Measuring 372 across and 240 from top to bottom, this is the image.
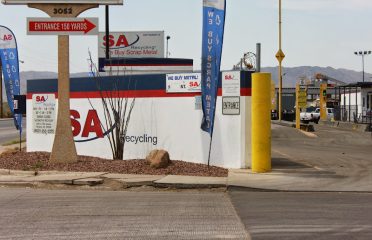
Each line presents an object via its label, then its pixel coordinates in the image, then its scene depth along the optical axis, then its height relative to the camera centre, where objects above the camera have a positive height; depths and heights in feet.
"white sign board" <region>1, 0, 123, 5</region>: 46.83 +8.85
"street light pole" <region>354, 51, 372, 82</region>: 363.62 +34.33
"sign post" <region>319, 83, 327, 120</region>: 164.96 +0.45
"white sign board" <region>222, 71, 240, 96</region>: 47.06 +1.85
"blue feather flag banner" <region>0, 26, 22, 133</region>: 71.61 +5.50
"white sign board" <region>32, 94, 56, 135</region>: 58.54 -0.96
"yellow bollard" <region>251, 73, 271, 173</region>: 44.52 -1.26
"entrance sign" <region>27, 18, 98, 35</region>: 47.50 +6.83
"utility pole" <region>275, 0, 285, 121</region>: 115.73 +10.61
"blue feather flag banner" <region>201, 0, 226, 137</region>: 43.52 +4.30
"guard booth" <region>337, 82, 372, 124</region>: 128.88 -0.97
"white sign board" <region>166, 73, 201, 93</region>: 48.93 +2.02
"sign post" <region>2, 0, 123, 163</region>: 47.67 +2.36
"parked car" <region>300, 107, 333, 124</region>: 178.50 -3.78
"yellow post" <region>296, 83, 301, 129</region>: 107.00 -1.57
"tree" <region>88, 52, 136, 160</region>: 51.15 -0.85
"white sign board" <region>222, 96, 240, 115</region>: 47.11 -0.03
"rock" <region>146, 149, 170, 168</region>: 45.06 -4.46
